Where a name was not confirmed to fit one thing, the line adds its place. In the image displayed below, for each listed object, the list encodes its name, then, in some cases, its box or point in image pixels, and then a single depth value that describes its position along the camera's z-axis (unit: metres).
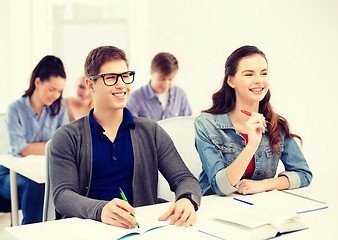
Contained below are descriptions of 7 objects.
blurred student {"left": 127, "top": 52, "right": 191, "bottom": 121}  4.13
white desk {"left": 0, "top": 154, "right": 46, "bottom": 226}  2.97
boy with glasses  2.37
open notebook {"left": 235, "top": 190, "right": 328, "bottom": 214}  2.26
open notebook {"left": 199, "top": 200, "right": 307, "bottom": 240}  2.04
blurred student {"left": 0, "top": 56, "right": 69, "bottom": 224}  3.39
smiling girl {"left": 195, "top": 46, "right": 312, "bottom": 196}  2.55
